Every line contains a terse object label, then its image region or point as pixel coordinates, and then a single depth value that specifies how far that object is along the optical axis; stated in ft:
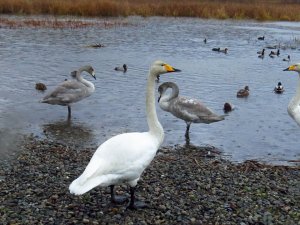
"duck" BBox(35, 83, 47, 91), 40.37
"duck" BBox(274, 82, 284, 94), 43.36
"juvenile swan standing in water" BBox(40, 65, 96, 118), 33.93
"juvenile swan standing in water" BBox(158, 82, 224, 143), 30.28
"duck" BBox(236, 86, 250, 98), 40.98
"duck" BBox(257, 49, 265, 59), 64.11
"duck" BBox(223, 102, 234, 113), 36.29
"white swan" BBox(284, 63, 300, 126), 28.42
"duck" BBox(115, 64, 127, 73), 50.58
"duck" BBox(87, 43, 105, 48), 66.18
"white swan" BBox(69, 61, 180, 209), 15.38
